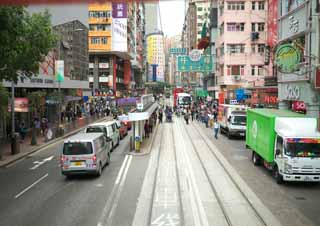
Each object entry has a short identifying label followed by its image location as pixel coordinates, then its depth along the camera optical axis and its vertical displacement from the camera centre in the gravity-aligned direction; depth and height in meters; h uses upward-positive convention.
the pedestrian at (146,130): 36.22 -3.04
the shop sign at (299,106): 26.89 -0.92
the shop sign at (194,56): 50.31 +3.71
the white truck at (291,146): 17.28 -2.17
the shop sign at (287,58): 25.69 +1.82
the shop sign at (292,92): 28.41 -0.11
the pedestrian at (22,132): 35.28 -3.09
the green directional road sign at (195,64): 50.19 +2.85
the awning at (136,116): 27.02 -1.46
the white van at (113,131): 29.01 -2.62
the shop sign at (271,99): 34.68 -0.69
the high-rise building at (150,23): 163.62 +25.32
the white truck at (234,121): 35.94 -2.37
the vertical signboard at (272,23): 35.75 +5.43
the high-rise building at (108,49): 86.94 +7.93
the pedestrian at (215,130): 36.94 -3.15
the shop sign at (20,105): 32.03 -0.97
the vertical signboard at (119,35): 86.69 +10.48
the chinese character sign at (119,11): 68.94 +11.79
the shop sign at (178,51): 55.64 +4.83
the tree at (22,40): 19.56 +2.33
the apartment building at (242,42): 63.41 +6.56
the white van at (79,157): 19.00 -2.68
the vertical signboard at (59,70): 36.66 +1.63
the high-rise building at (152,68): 171.50 +8.62
